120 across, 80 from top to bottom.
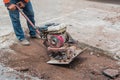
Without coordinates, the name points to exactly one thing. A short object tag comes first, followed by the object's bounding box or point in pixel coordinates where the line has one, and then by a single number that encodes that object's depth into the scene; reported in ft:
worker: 18.29
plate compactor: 15.66
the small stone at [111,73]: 14.64
